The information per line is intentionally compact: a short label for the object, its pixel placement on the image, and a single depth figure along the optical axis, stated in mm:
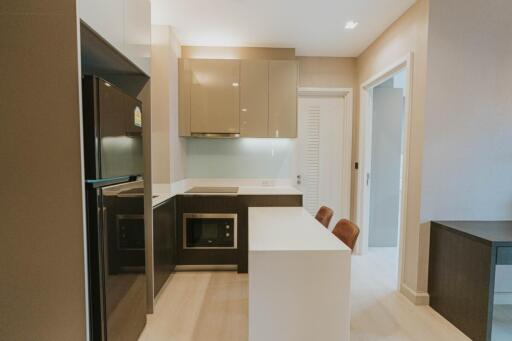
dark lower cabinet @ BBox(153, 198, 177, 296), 2258
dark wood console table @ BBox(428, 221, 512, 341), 1716
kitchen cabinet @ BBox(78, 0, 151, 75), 1244
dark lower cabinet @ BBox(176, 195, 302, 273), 2803
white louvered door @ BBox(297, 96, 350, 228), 3637
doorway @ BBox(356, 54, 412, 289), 3418
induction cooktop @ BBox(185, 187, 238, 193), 3087
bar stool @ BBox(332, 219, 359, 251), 1810
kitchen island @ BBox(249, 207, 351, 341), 1369
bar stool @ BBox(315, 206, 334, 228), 2342
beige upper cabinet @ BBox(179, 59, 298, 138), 3027
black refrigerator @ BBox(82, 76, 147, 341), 1236
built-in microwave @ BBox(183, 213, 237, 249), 2852
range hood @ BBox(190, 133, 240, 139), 3096
